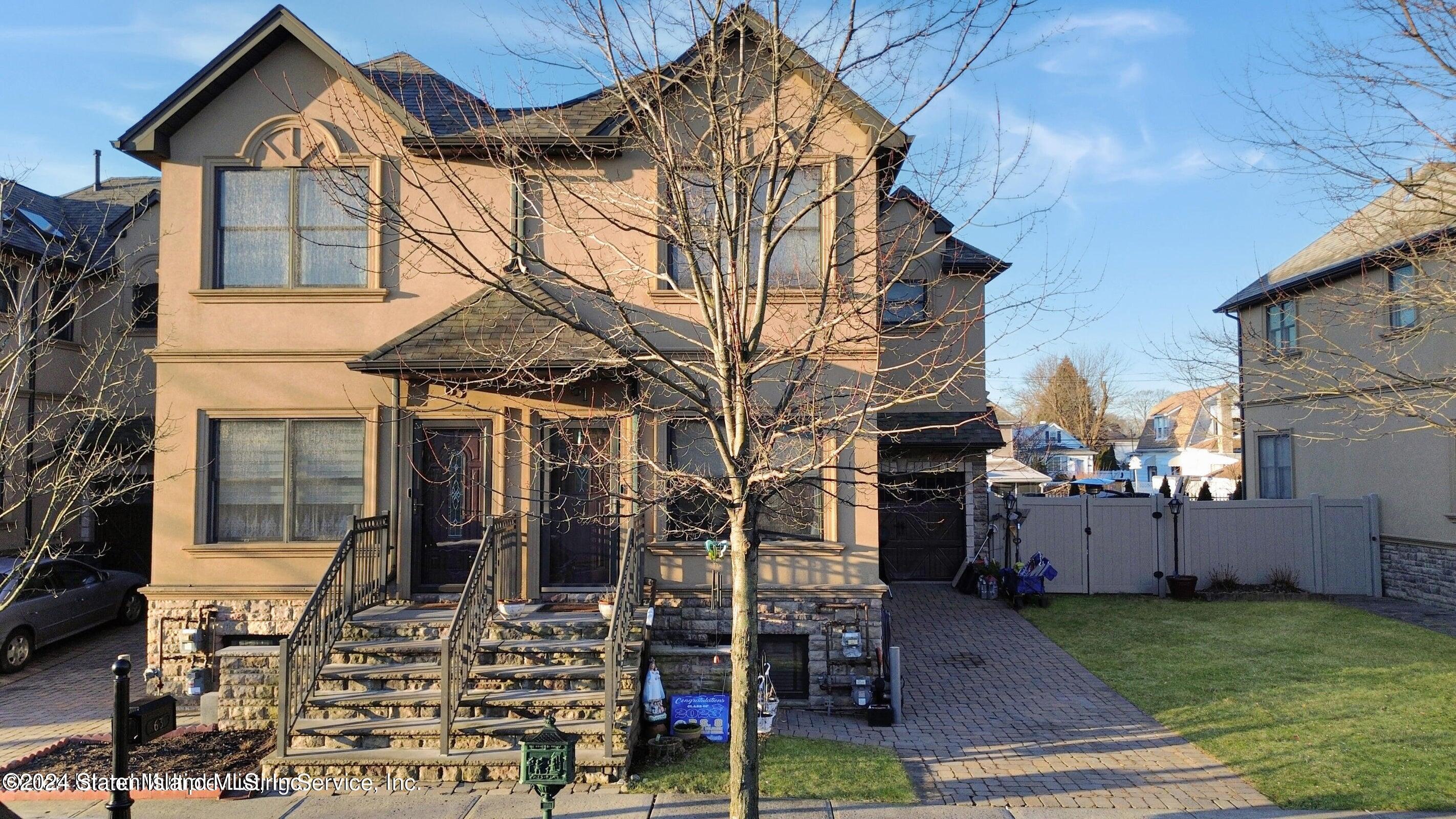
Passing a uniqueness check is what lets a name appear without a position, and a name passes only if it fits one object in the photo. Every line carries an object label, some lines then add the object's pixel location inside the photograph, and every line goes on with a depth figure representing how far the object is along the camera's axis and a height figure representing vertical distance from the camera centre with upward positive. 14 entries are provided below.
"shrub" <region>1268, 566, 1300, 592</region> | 16.64 -2.42
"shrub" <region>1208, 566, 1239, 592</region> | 16.72 -2.43
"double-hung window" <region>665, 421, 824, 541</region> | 10.12 -0.57
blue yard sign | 8.41 -2.49
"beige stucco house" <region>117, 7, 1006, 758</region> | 10.12 +0.41
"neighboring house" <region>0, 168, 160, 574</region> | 14.91 +2.07
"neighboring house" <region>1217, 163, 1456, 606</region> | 9.29 +1.15
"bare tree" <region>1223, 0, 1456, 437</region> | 8.47 +2.00
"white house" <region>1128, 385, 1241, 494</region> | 29.67 +0.65
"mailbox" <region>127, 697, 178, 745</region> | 5.86 -1.82
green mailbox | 5.59 -2.02
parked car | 11.73 -2.22
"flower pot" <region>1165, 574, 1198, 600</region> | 16.33 -2.50
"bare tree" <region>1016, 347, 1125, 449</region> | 50.25 +3.24
